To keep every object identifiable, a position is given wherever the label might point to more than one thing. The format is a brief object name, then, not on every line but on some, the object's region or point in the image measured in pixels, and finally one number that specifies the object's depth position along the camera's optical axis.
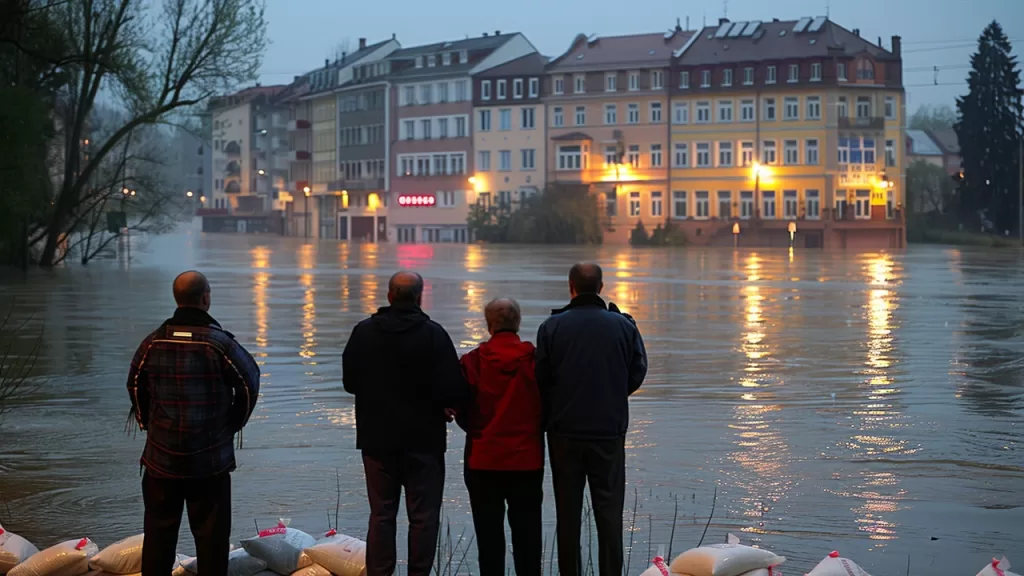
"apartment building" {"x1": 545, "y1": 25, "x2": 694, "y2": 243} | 103.44
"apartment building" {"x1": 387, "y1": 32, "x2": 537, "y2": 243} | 112.19
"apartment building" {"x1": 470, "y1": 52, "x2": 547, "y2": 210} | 107.94
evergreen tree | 103.56
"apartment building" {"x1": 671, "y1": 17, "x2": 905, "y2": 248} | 96.94
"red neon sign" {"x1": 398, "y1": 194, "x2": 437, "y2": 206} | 114.75
